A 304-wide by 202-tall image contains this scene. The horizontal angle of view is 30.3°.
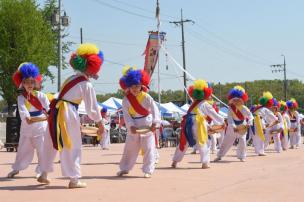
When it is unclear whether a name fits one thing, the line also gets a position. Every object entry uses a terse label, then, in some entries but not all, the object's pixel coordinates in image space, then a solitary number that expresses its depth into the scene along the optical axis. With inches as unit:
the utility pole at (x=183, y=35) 1937.7
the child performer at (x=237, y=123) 589.0
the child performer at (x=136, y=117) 416.8
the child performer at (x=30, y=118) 397.7
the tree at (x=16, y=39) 1412.4
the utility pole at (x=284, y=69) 2795.3
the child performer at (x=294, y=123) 965.9
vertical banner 967.0
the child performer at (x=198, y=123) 498.6
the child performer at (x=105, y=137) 956.0
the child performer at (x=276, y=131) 802.8
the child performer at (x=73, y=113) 339.3
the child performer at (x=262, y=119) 720.7
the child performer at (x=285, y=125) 882.1
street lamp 1164.4
